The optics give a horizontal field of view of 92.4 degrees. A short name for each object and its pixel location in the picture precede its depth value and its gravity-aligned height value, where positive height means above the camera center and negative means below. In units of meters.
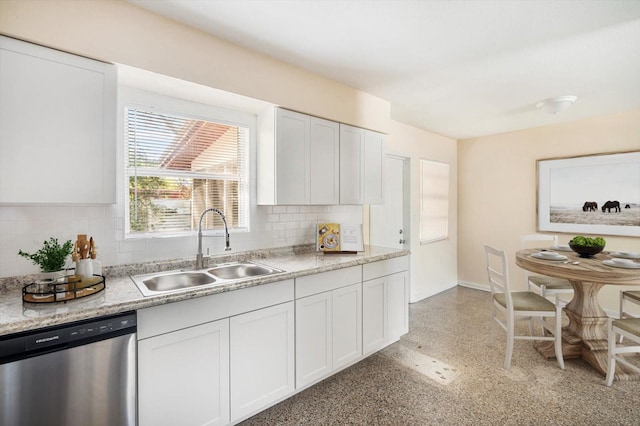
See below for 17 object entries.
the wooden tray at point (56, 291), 1.48 -0.38
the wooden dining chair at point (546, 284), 3.11 -0.76
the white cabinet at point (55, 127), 1.49 +0.46
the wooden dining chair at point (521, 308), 2.67 -0.85
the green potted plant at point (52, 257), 1.58 -0.22
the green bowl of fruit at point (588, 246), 2.87 -0.31
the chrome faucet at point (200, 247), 2.29 -0.25
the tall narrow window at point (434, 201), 4.63 +0.20
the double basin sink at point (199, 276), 2.00 -0.44
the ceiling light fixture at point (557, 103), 3.14 +1.16
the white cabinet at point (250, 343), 1.64 -0.85
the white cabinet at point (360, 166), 3.02 +0.50
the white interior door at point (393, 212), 3.98 +0.02
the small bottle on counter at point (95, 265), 1.76 -0.30
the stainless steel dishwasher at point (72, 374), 1.26 -0.71
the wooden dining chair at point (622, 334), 2.27 -0.92
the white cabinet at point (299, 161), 2.55 +0.46
